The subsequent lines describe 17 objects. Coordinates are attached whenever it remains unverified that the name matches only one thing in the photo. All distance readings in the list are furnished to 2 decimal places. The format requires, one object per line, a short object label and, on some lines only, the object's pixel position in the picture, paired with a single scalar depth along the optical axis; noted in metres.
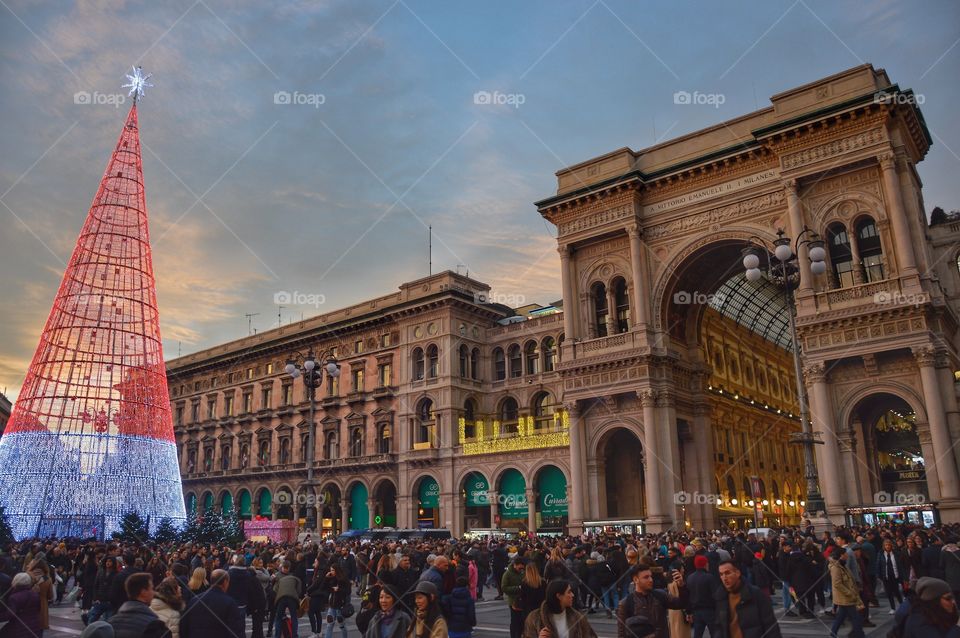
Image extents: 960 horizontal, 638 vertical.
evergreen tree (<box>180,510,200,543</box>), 33.47
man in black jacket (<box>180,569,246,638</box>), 6.84
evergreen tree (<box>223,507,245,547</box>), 35.47
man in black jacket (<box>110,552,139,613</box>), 10.79
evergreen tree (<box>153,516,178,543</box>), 32.20
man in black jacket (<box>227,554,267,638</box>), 11.55
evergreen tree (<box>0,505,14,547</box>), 30.16
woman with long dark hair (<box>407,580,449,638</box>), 6.84
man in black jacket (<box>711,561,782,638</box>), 6.91
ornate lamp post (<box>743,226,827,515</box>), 17.84
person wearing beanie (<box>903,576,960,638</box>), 5.64
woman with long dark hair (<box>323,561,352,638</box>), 13.11
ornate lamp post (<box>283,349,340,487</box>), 24.38
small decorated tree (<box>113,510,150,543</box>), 30.59
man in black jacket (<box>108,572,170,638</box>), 5.57
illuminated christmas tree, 30.84
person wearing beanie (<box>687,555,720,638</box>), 8.06
